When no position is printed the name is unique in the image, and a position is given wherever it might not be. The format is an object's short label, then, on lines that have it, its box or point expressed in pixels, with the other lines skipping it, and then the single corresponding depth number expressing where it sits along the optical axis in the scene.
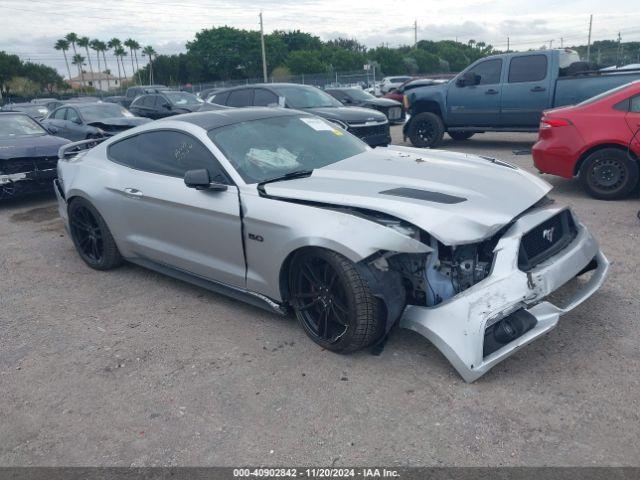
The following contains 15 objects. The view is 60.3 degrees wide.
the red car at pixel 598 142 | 6.57
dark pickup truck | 10.21
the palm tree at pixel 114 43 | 104.38
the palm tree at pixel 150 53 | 70.56
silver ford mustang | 3.19
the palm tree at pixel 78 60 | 103.44
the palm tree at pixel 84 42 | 98.81
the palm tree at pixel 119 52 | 105.19
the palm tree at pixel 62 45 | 96.69
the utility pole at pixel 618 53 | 31.88
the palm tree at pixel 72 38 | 97.31
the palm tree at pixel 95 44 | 98.56
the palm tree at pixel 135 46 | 103.91
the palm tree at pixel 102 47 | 99.19
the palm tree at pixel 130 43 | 103.56
